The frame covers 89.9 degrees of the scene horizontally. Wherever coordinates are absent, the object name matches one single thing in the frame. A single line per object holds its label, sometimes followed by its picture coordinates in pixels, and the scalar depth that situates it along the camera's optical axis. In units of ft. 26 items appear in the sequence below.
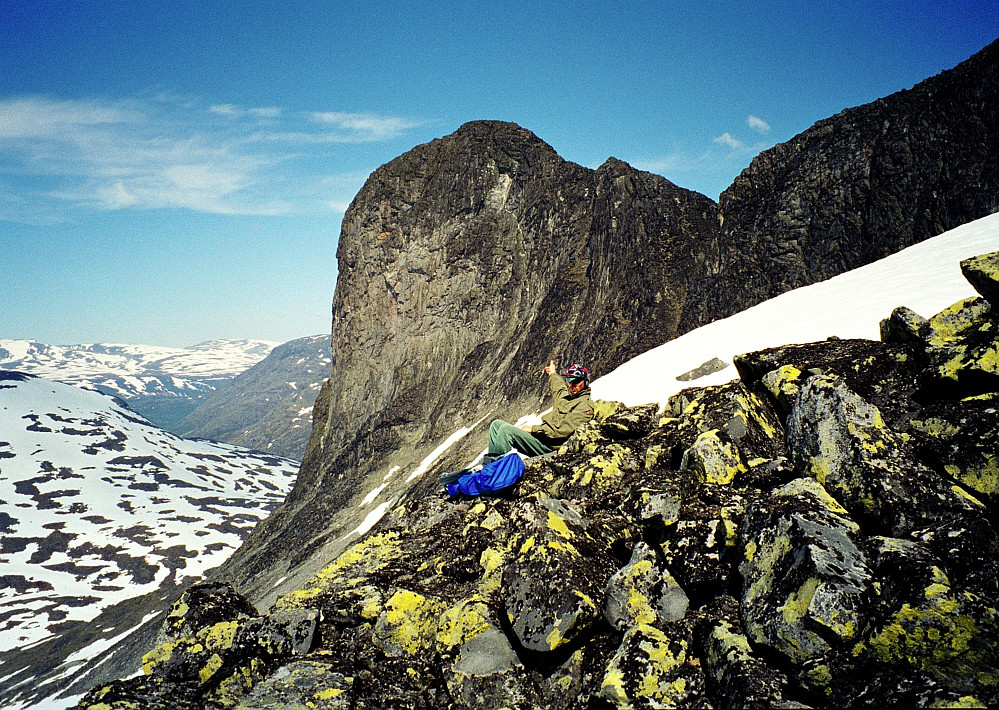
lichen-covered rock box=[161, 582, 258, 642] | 25.22
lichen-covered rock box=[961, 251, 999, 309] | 22.86
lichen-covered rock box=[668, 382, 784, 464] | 27.84
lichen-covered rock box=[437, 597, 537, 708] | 20.61
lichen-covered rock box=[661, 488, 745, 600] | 20.58
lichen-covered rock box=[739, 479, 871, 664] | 15.26
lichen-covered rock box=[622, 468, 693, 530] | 24.76
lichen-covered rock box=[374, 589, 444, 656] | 24.45
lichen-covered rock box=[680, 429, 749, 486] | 26.71
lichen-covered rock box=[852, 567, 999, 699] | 12.93
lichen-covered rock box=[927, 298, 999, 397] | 21.49
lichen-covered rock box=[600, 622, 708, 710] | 17.10
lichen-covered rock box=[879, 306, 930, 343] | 27.22
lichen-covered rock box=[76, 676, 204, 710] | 19.20
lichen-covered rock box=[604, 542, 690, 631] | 20.33
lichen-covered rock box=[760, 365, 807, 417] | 29.19
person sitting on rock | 46.34
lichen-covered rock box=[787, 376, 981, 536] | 18.62
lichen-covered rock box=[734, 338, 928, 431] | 24.76
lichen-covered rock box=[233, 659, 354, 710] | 20.08
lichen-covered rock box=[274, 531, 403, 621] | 27.00
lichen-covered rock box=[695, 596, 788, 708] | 15.15
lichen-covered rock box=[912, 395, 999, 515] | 19.19
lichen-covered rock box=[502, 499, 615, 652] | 21.44
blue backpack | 39.91
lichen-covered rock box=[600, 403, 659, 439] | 39.19
